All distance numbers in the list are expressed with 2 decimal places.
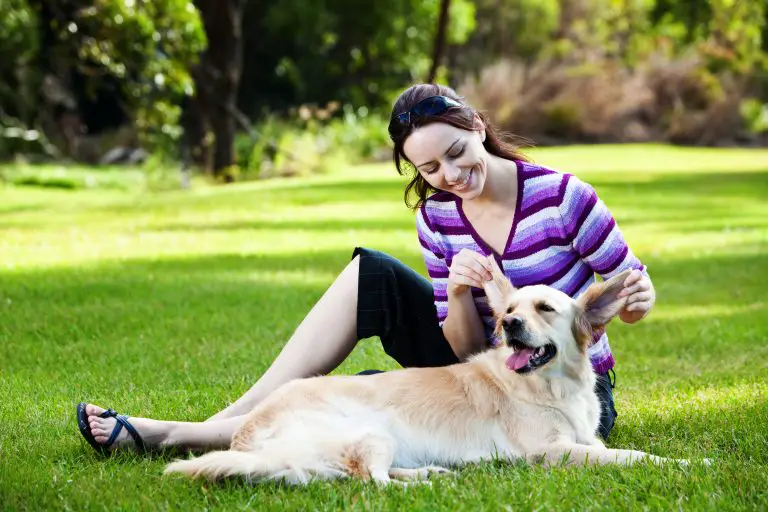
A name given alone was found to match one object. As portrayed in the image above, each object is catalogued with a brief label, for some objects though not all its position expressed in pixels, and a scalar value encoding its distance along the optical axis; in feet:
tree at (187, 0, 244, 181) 67.46
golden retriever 12.64
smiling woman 14.03
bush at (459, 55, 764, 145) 98.02
